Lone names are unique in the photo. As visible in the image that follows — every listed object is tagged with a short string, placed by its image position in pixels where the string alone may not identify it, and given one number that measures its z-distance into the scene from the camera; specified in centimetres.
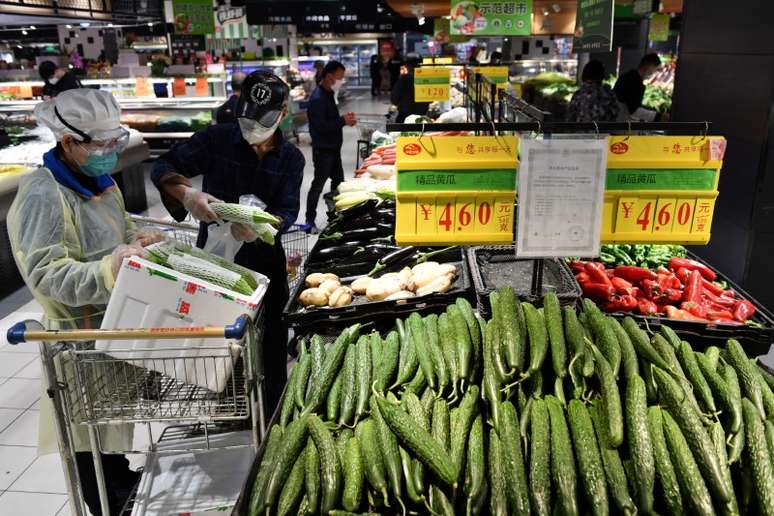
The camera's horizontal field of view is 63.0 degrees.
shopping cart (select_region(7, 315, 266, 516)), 195
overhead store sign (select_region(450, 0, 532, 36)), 895
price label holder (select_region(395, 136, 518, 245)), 221
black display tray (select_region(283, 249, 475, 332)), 273
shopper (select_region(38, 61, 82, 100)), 952
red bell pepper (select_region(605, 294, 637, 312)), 289
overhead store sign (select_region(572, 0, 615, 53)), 638
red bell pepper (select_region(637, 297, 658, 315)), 288
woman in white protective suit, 230
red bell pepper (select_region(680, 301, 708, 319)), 282
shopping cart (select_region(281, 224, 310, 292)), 423
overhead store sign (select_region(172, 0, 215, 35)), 1226
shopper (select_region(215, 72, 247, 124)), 767
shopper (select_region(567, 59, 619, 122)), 799
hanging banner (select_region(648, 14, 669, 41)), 1360
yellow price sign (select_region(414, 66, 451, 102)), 820
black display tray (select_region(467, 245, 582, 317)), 265
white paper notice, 210
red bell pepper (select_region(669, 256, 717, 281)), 320
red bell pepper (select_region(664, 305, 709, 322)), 274
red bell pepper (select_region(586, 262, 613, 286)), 304
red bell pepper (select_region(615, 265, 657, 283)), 316
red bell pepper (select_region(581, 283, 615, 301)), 294
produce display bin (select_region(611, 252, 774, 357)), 253
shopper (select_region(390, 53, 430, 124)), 1020
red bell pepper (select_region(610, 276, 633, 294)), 301
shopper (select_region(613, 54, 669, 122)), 934
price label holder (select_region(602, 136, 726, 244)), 218
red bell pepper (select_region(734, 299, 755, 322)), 275
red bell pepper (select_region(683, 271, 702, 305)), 299
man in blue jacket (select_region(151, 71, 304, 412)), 318
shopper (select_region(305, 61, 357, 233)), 801
